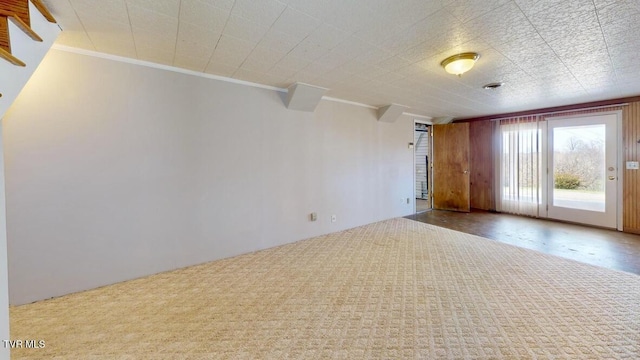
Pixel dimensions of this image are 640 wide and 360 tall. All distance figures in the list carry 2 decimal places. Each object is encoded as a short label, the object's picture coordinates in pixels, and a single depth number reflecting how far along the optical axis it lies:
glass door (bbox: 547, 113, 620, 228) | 4.58
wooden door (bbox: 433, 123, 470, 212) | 6.30
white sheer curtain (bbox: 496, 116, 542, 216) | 5.52
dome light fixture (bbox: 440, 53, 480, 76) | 2.57
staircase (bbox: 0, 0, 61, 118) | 1.40
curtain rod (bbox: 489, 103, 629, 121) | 4.47
